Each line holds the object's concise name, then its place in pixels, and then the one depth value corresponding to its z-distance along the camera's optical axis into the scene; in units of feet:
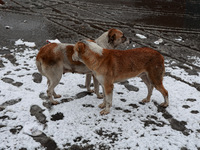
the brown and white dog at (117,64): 13.16
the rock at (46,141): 11.06
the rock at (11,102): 14.22
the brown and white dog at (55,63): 13.60
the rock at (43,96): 15.58
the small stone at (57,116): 13.42
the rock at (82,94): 16.29
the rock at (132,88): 17.58
